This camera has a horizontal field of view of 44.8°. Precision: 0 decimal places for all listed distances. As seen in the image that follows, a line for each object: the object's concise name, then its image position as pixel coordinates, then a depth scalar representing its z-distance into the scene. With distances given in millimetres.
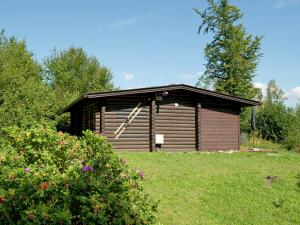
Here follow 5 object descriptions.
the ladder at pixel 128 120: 17406
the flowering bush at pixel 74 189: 4133
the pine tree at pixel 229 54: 33969
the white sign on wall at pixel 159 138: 17797
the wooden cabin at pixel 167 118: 17234
